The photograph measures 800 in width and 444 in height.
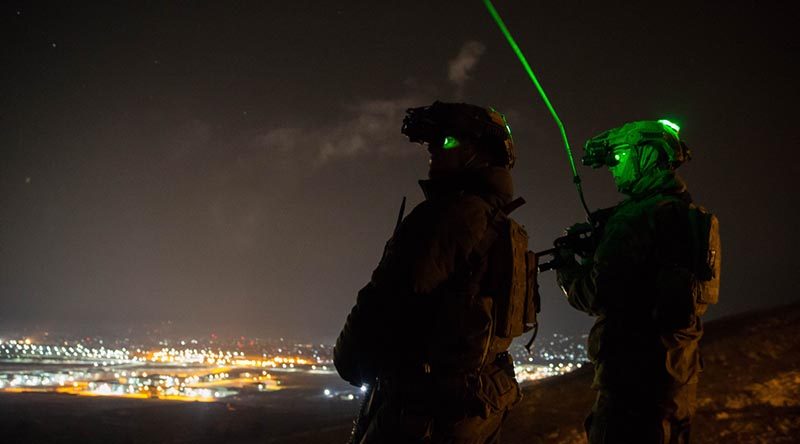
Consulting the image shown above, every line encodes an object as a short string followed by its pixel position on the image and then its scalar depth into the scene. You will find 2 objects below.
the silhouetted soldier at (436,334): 2.59
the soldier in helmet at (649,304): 3.94
